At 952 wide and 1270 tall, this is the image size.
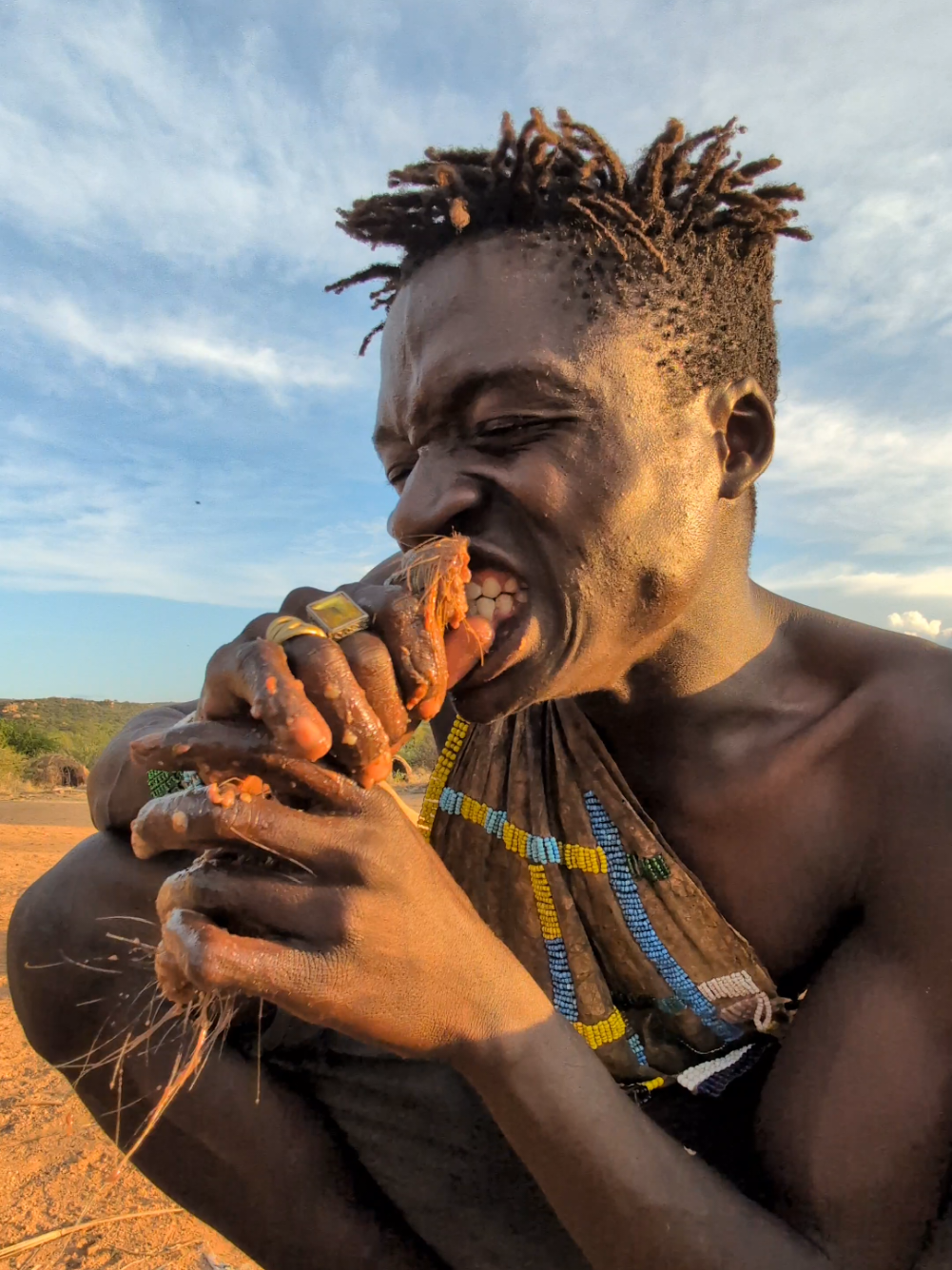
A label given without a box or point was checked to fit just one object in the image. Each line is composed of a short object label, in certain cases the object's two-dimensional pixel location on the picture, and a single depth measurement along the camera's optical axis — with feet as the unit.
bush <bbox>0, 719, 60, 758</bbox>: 78.48
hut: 70.33
